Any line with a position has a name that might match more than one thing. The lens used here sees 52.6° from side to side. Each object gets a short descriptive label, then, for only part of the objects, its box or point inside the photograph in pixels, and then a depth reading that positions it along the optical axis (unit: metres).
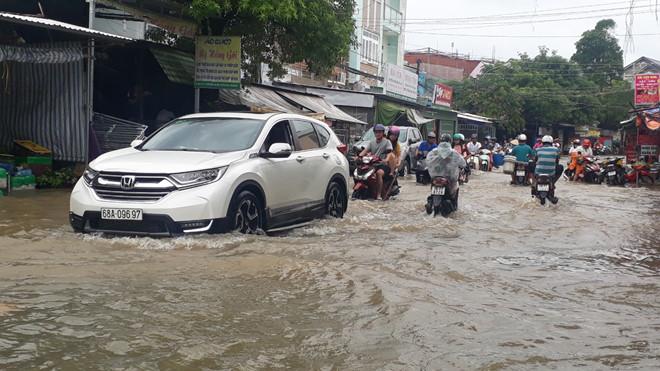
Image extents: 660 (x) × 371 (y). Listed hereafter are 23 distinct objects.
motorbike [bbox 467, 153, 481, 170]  26.41
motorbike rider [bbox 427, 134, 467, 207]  11.34
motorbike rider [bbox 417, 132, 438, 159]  17.78
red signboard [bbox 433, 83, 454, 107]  37.34
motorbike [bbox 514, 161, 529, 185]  19.47
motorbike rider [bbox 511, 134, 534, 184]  18.95
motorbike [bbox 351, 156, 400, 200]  13.05
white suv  6.76
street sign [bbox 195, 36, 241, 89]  14.65
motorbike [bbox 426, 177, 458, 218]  11.28
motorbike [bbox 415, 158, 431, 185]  18.08
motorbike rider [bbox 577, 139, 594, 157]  23.50
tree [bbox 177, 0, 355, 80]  13.84
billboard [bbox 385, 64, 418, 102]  30.55
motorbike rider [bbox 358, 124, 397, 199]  13.02
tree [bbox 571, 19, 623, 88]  61.34
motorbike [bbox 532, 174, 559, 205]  14.18
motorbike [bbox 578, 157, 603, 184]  23.05
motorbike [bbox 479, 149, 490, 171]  29.23
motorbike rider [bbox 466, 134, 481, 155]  27.48
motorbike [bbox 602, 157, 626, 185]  22.23
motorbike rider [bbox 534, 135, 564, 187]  14.23
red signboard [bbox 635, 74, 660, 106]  28.88
